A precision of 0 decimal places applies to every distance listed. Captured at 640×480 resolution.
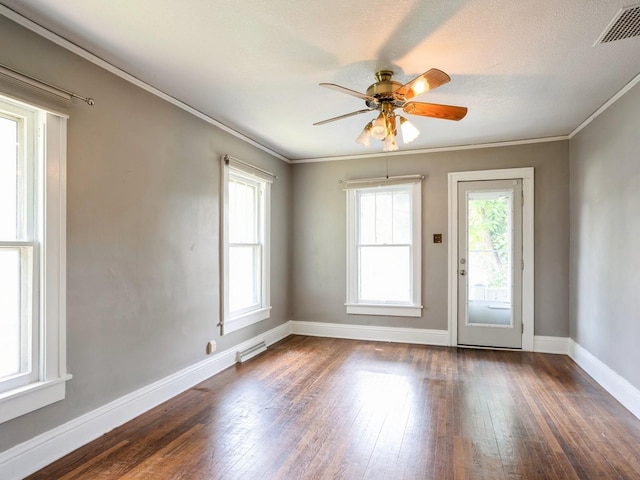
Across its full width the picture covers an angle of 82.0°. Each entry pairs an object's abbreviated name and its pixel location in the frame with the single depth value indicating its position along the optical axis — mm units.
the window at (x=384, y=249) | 4781
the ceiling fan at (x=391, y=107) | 2533
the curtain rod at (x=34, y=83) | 1865
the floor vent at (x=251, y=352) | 3951
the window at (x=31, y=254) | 2004
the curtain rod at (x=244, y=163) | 3766
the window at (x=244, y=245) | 3811
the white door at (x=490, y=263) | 4383
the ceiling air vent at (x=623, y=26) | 1925
